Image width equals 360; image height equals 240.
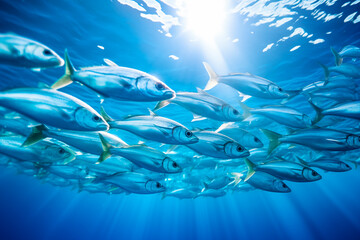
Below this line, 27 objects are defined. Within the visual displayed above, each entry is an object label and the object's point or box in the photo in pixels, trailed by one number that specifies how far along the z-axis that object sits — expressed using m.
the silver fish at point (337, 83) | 5.41
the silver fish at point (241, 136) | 4.52
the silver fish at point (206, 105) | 3.36
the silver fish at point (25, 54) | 1.63
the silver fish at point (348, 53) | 4.68
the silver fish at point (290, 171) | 3.48
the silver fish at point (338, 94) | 5.62
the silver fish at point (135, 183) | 4.07
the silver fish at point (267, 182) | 3.91
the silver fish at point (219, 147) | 3.33
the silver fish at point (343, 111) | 3.21
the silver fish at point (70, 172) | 6.66
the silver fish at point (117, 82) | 2.17
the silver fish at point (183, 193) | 12.05
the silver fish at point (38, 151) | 3.54
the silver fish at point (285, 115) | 3.76
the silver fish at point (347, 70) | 4.86
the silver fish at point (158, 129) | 2.84
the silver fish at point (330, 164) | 4.59
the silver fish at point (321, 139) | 3.27
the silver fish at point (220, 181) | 7.34
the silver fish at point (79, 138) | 2.65
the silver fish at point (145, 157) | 3.21
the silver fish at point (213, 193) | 11.61
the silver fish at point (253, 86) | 3.47
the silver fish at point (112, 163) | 5.09
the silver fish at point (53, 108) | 1.97
